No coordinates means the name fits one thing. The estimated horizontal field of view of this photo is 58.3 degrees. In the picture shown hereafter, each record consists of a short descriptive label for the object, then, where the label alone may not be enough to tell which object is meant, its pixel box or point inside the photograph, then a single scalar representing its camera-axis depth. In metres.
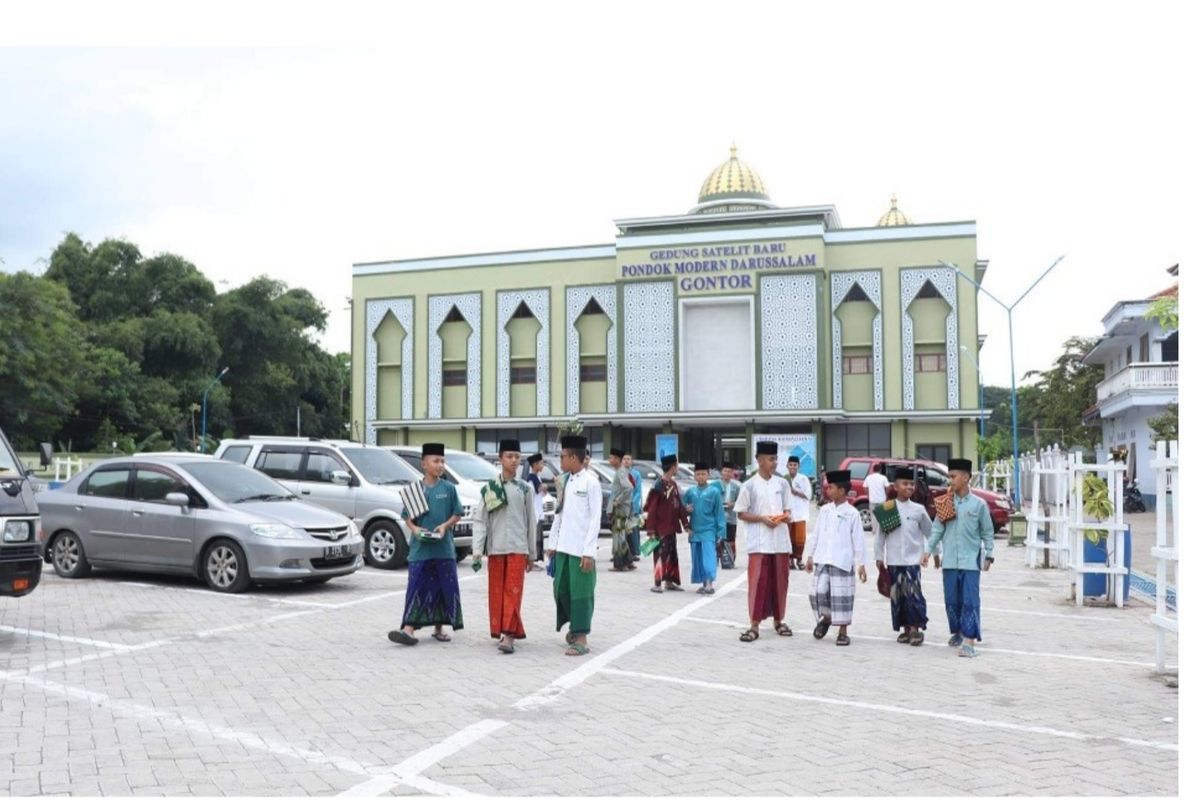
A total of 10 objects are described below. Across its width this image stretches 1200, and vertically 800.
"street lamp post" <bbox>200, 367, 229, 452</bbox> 57.18
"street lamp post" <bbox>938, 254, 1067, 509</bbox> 30.25
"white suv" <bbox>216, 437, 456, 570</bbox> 14.90
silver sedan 11.73
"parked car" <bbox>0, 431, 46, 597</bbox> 8.48
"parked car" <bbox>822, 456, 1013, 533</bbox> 24.55
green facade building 50.81
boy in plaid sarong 9.54
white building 35.62
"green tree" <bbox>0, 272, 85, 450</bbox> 45.69
